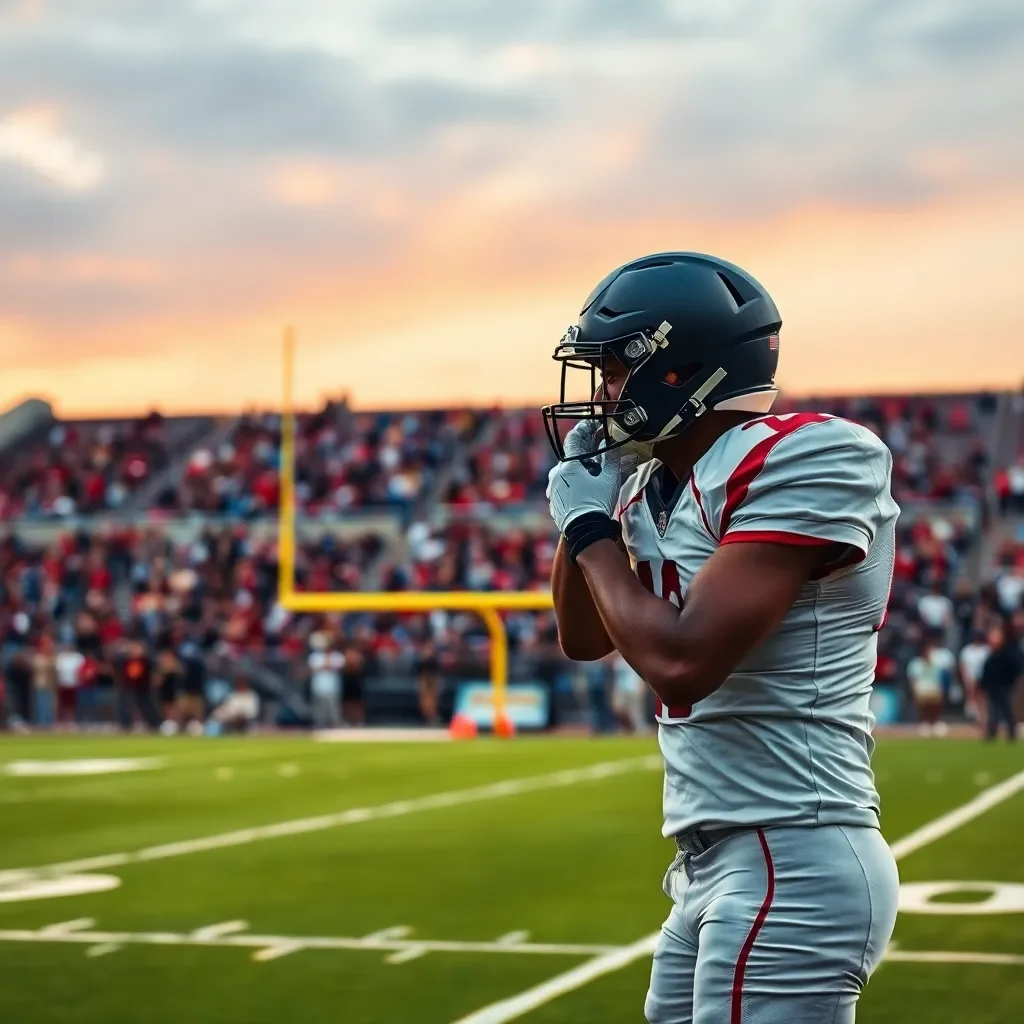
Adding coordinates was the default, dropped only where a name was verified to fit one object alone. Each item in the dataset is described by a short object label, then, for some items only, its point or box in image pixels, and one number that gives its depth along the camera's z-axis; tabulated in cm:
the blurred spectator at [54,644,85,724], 2652
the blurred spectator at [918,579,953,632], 2552
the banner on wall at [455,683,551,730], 2462
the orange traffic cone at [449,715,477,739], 2386
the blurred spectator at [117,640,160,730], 2572
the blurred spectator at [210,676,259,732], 2541
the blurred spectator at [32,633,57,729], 2658
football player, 252
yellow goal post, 2384
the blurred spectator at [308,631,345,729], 2541
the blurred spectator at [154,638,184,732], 2588
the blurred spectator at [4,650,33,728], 2641
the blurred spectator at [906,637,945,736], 2306
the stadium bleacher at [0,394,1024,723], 2617
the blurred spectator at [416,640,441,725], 2481
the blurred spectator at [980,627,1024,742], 2067
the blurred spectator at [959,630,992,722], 2218
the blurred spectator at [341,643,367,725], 2528
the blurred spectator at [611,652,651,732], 2353
